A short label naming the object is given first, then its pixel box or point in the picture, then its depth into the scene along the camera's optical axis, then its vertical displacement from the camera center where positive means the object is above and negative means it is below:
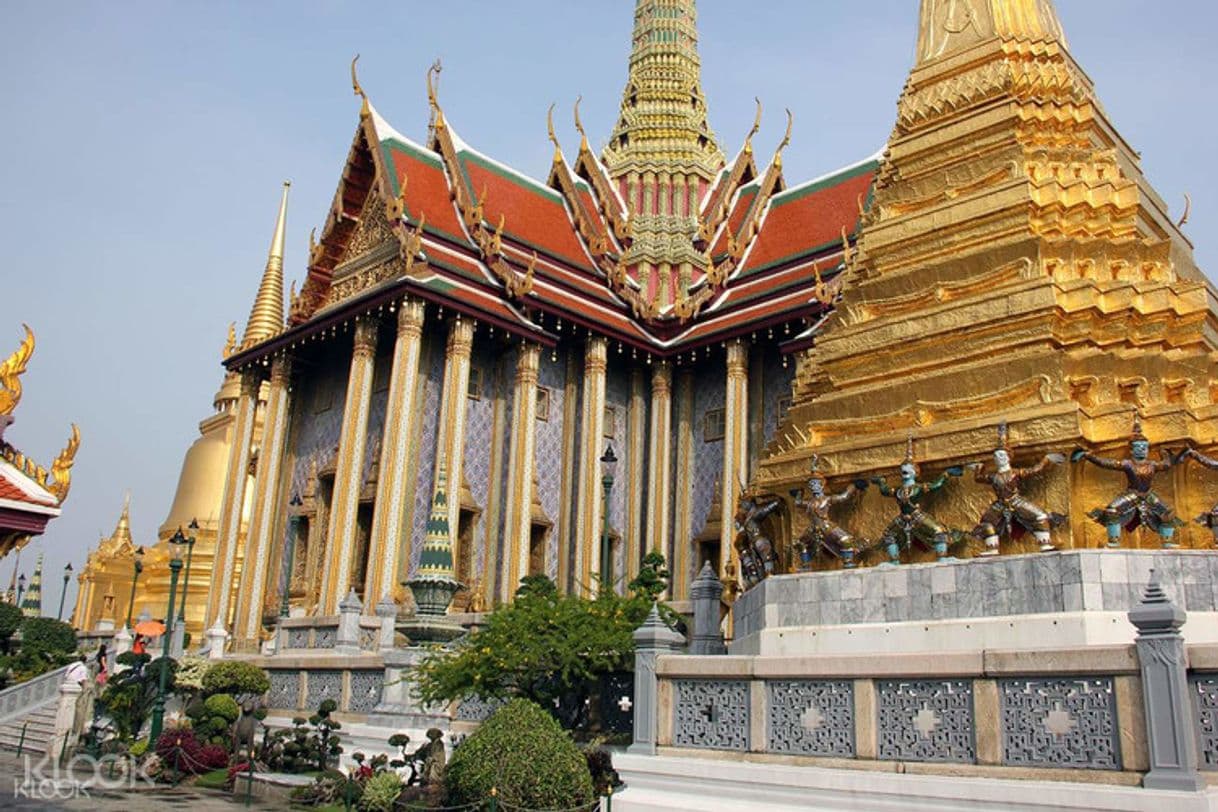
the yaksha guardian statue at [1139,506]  8.72 +1.62
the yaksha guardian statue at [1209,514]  8.69 +1.58
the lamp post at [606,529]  12.99 +2.23
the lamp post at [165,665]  12.91 +0.25
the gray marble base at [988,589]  8.24 +0.96
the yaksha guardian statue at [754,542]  11.18 +1.63
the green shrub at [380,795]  8.87 -0.77
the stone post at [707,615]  12.55 +1.00
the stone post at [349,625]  15.19 +0.90
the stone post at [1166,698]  5.71 +0.12
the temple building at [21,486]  13.19 +2.28
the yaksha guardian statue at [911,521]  9.52 +1.59
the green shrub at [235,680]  14.16 +0.11
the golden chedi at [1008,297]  9.46 +3.77
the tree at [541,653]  9.82 +0.40
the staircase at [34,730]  15.10 -0.66
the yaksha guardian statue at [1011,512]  8.92 +1.58
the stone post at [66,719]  13.27 -0.41
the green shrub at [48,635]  22.53 +0.95
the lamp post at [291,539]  21.48 +2.99
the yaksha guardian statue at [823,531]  9.99 +1.56
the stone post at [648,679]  7.84 +0.17
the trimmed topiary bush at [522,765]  7.64 -0.44
